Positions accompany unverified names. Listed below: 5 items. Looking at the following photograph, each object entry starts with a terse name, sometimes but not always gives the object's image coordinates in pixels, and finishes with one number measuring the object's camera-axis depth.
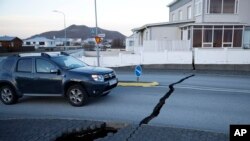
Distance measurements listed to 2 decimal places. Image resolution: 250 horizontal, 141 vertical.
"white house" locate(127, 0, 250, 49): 23.61
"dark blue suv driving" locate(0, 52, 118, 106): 8.05
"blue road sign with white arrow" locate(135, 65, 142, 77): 12.55
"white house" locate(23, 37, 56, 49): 121.95
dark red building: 78.75
